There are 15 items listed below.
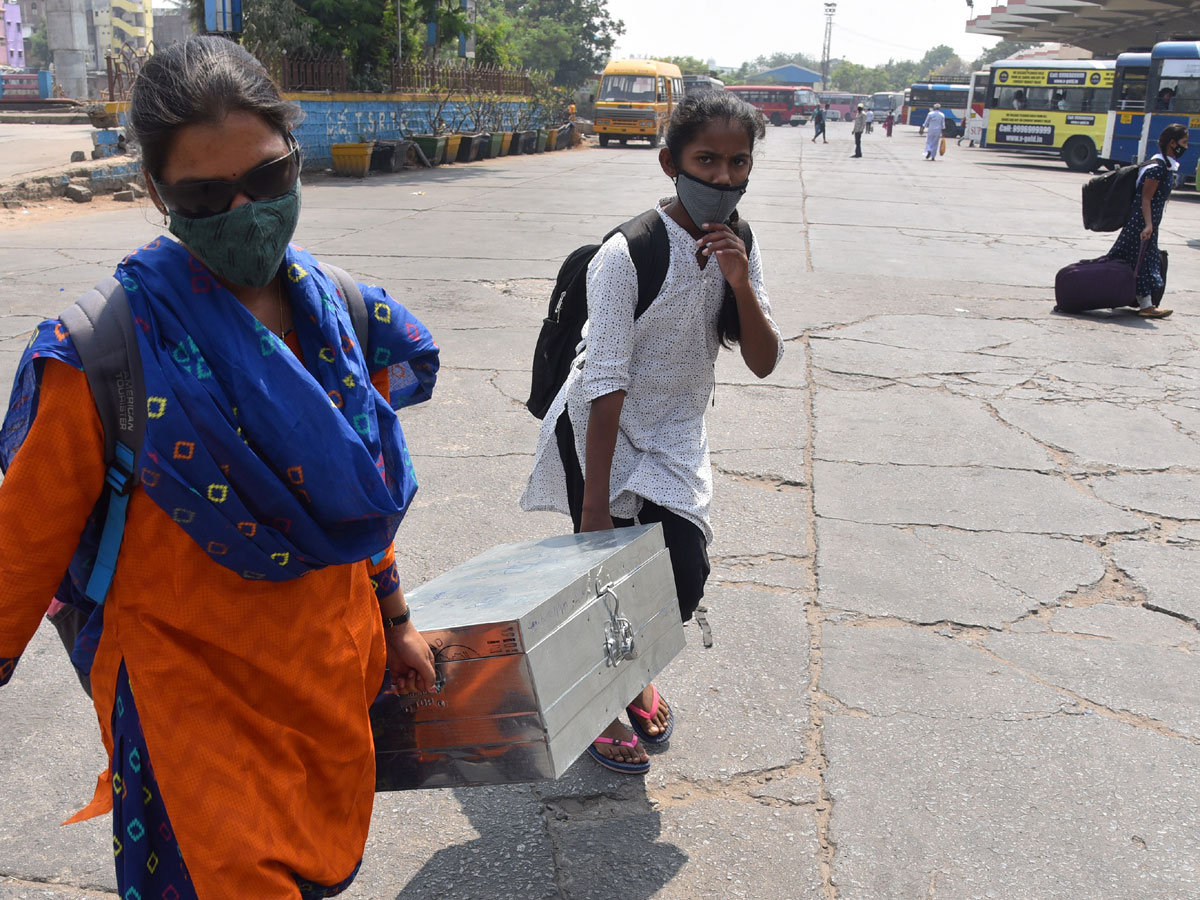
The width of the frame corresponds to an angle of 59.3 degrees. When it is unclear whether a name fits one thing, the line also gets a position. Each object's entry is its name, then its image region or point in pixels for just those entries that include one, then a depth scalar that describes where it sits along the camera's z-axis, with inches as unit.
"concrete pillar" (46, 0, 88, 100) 1600.6
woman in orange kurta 51.0
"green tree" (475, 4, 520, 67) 1086.4
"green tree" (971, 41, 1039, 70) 4541.3
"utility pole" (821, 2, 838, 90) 4165.8
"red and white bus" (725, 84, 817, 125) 2336.4
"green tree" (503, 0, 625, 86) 2054.6
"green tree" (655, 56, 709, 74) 2671.3
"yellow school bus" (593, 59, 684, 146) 1264.8
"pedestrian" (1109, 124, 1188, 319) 331.0
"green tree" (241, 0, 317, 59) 720.3
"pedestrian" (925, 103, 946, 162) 1154.6
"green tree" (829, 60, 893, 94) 5118.1
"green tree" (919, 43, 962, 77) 6426.7
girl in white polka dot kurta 88.1
